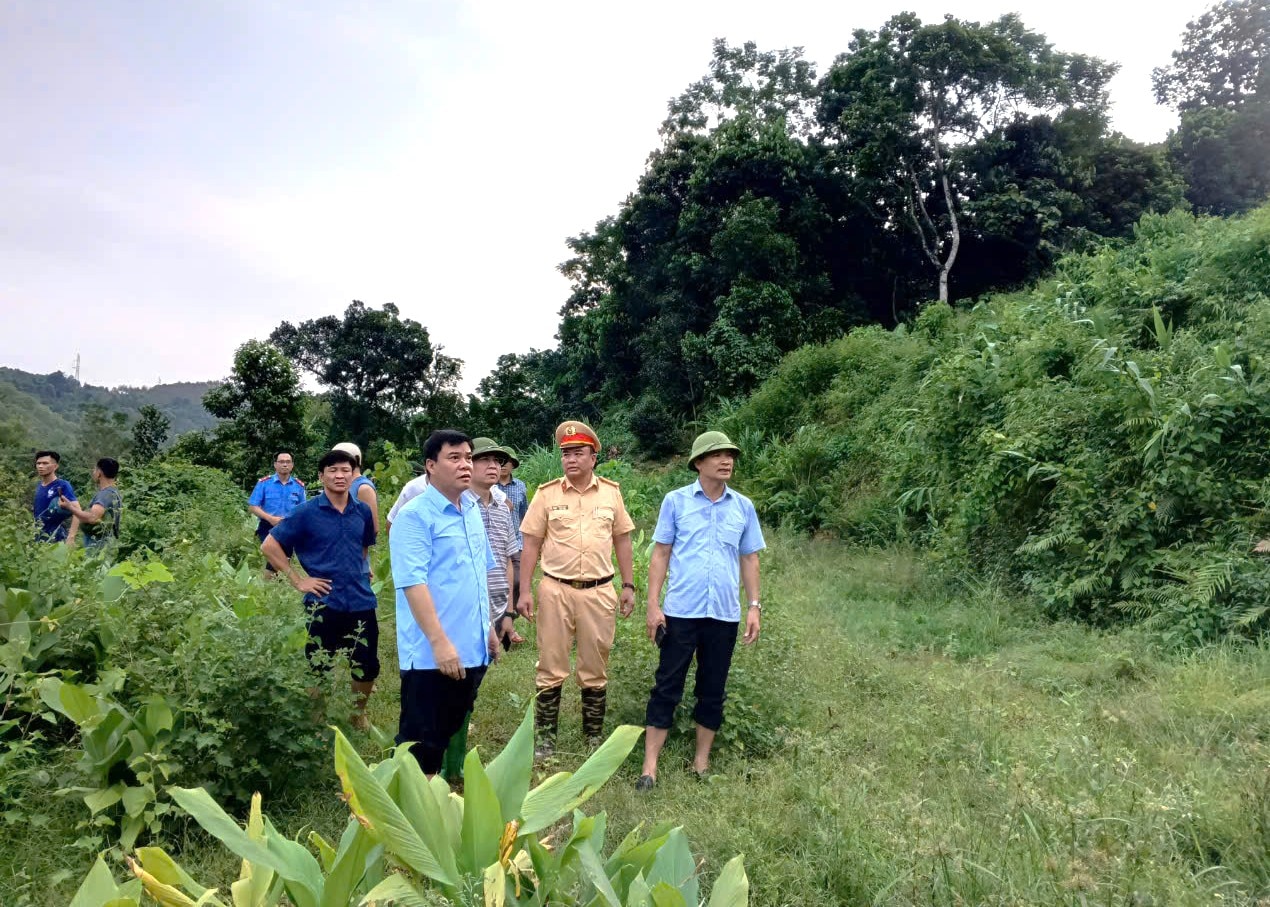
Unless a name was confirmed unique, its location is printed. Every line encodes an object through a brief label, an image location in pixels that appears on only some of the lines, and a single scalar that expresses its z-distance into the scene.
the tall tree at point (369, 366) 27.23
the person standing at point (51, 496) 7.25
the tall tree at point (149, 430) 27.05
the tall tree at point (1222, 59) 28.53
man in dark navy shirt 4.48
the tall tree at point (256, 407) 21.31
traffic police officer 4.56
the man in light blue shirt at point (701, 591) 4.12
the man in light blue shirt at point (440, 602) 3.40
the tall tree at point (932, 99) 20.89
